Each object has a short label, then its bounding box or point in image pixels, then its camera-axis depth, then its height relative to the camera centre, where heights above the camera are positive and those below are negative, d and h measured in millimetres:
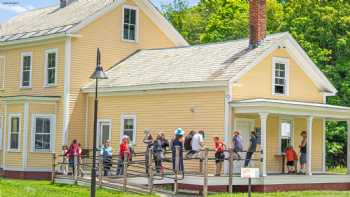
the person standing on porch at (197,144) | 29266 +57
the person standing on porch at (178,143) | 28703 +80
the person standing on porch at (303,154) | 32250 -263
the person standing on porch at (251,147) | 29750 -19
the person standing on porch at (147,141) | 29172 +144
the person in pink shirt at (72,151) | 33212 -328
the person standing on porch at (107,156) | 31297 -484
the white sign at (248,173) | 23422 -776
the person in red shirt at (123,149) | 31172 -192
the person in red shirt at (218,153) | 28938 -257
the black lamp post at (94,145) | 24625 -42
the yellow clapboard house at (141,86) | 31203 +2535
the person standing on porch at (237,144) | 28998 +81
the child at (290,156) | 32031 -353
